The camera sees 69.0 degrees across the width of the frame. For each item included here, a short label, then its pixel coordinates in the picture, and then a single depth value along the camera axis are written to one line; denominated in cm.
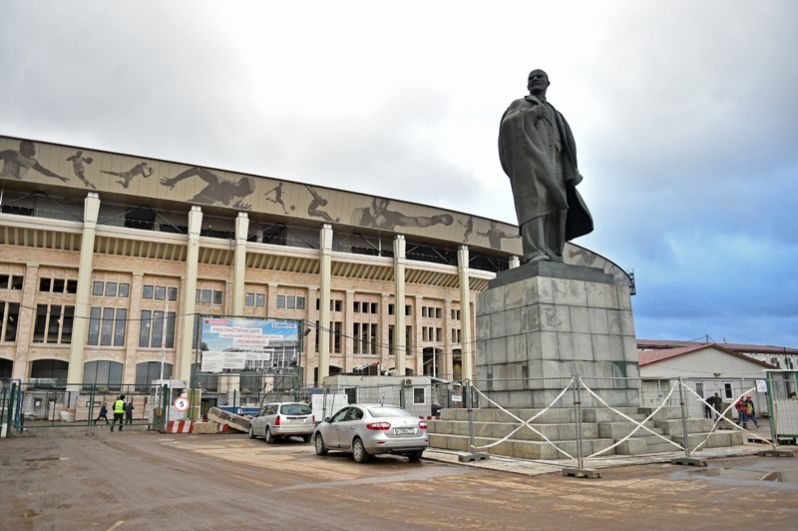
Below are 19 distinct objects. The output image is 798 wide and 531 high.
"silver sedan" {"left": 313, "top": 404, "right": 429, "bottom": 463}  1284
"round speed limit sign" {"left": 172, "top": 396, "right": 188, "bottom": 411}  2708
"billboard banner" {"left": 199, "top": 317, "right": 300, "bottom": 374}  3328
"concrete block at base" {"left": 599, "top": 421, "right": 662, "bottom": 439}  1231
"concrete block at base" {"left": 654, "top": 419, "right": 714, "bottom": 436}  1324
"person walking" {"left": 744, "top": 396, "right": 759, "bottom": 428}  2677
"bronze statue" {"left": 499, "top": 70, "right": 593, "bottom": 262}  1473
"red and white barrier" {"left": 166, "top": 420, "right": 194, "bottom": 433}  2623
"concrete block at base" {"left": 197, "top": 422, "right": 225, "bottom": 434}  2602
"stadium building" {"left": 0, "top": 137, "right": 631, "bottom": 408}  4350
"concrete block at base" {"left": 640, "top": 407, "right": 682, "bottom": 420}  1345
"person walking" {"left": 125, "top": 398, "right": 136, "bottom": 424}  3133
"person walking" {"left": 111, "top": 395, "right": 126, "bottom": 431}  2731
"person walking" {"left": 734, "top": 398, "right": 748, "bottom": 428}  2405
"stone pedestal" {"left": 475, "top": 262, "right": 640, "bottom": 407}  1331
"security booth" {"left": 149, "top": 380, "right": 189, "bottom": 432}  2709
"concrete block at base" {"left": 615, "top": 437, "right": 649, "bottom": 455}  1224
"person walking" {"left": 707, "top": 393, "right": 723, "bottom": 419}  2325
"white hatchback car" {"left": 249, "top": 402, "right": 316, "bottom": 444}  2008
